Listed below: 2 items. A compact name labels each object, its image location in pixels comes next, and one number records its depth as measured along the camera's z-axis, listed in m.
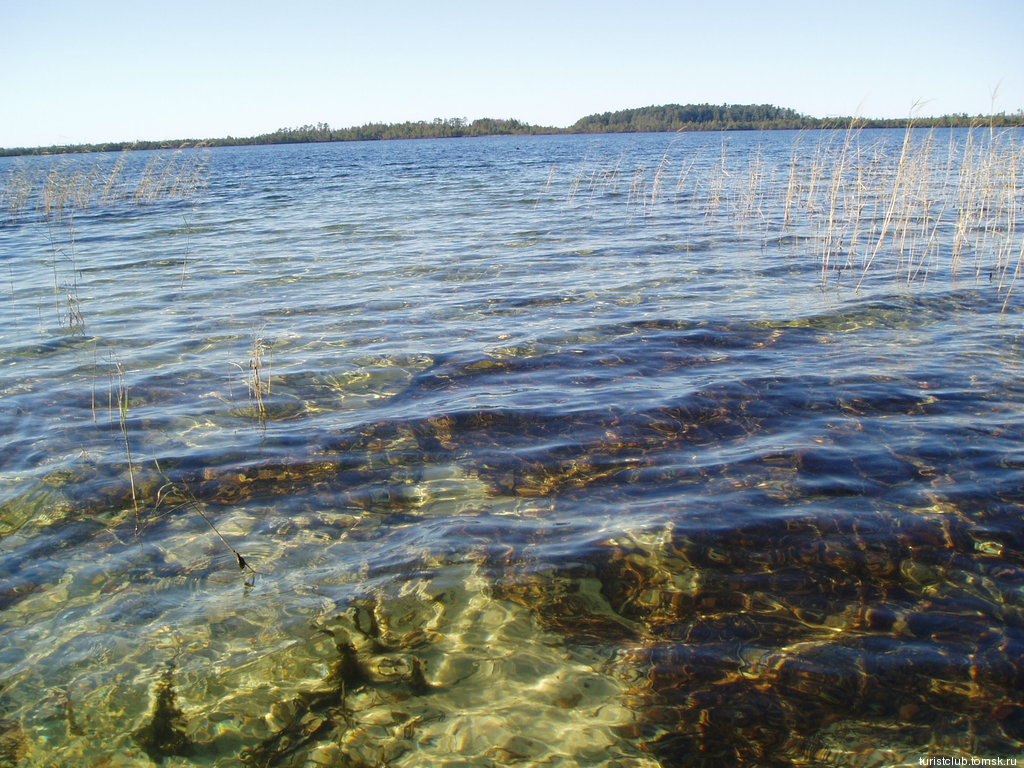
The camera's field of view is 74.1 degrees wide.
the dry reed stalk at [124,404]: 4.52
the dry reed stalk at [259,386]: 5.73
